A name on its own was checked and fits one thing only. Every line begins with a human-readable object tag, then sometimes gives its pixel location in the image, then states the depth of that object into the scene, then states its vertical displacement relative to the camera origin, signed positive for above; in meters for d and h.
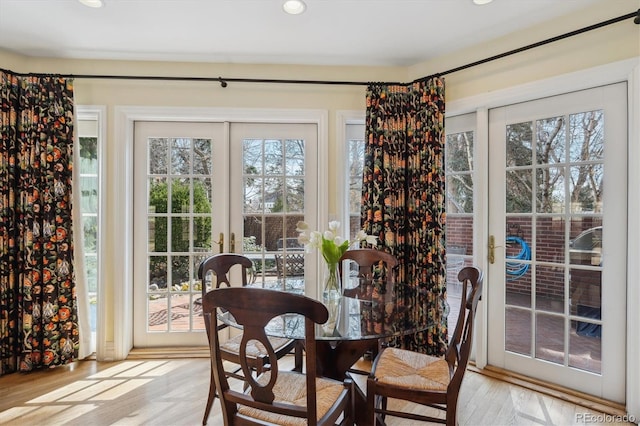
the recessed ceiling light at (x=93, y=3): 2.07 +1.33
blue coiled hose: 2.49 -0.39
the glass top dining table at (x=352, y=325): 1.45 -0.53
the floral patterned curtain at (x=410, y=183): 2.67 +0.25
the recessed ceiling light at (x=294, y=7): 2.09 +1.34
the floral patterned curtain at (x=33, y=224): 2.56 -0.10
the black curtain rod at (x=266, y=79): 2.42 +1.13
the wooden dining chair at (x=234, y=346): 1.84 -0.80
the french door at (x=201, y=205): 2.96 +0.06
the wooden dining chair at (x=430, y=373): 1.48 -0.80
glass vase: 1.93 -0.43
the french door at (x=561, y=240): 2.13 -0.19
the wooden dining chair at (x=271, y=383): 1.13 -0.66
